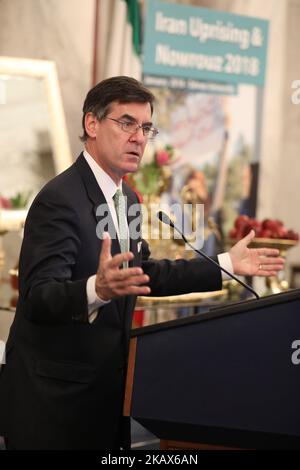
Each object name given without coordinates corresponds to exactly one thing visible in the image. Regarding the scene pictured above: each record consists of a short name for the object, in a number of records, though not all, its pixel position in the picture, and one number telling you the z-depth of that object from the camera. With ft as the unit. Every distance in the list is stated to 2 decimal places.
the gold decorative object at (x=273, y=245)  29.41
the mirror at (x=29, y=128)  32.19
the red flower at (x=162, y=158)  32.58
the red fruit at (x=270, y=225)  30.27
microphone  14.69
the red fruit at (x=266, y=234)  30.19
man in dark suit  13.57
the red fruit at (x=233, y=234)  30.12
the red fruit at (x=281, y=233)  30.17
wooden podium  12.97
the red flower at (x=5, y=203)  31.89
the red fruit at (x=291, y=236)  29.81
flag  35.76
